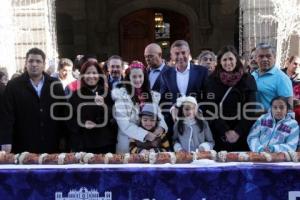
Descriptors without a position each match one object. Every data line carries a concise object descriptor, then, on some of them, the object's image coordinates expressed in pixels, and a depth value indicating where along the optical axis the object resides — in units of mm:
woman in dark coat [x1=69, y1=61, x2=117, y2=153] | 4934
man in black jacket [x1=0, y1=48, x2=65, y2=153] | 4926
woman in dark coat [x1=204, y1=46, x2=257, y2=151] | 5012
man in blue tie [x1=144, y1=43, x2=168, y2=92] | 6043
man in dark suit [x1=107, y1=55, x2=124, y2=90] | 6078
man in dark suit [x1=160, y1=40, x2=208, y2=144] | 5316
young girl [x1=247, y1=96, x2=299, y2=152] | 4734
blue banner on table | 3605
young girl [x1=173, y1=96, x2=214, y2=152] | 4930
